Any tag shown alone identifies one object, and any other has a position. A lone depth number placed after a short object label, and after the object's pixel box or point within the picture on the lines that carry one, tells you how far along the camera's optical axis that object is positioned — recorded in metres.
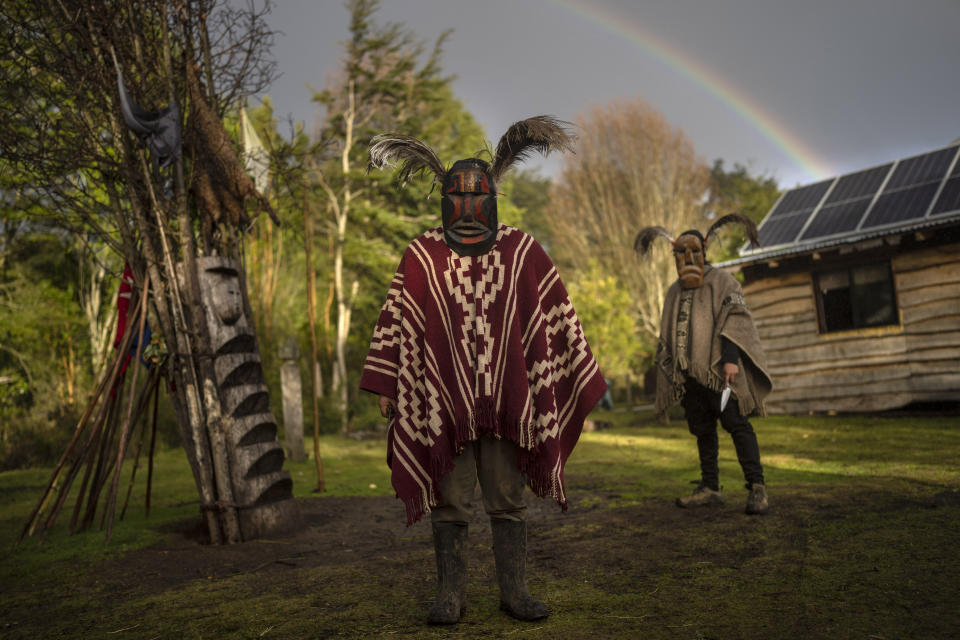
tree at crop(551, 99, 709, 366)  21.73
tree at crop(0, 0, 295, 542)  4.77
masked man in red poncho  2.87
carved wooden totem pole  4.75
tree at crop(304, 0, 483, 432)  19.36
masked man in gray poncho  4.73
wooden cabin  10.73
